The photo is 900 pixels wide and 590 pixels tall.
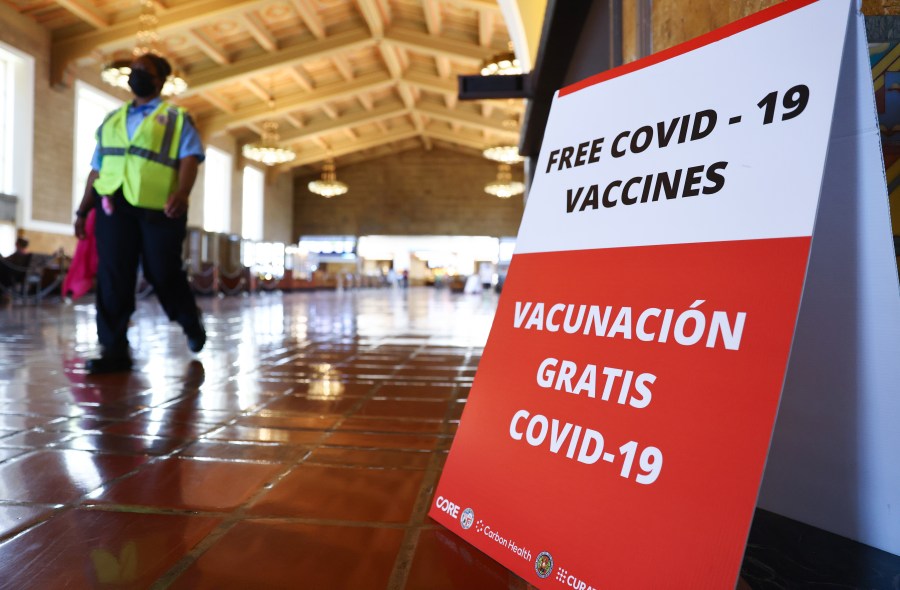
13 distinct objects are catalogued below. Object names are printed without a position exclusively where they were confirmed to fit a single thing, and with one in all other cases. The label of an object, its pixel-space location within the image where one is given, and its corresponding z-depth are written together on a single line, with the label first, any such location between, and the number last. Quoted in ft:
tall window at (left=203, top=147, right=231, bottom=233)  58.44
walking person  7.20
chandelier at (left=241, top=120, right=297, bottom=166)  45.70
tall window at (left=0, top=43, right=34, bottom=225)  35.01
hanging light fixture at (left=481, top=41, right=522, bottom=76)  29.84
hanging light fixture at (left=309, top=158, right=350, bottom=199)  56.54
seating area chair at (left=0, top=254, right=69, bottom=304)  23.59
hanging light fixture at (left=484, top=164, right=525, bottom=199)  56.13
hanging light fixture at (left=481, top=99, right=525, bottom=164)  48.44
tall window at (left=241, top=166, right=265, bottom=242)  67.77
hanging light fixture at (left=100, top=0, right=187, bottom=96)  26.35
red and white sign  1.90
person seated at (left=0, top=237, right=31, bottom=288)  23.45
